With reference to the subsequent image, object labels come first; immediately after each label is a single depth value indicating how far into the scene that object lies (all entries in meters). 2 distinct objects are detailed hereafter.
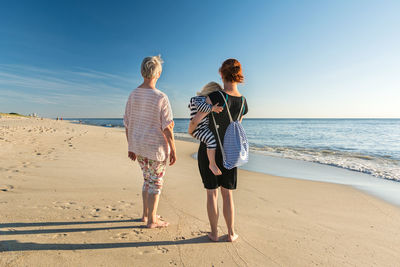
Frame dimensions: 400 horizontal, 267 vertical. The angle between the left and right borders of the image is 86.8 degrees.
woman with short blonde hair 2.44
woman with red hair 2.25
